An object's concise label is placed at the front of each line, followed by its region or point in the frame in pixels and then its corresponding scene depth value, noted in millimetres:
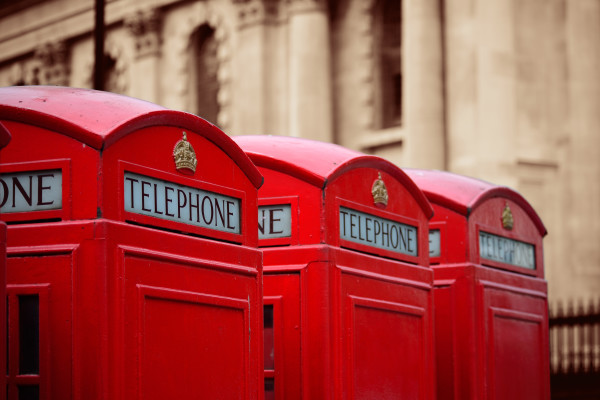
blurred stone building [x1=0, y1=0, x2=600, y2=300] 30283
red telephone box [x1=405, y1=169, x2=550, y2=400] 11335
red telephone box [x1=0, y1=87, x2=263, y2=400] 6684
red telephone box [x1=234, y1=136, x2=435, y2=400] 8838
